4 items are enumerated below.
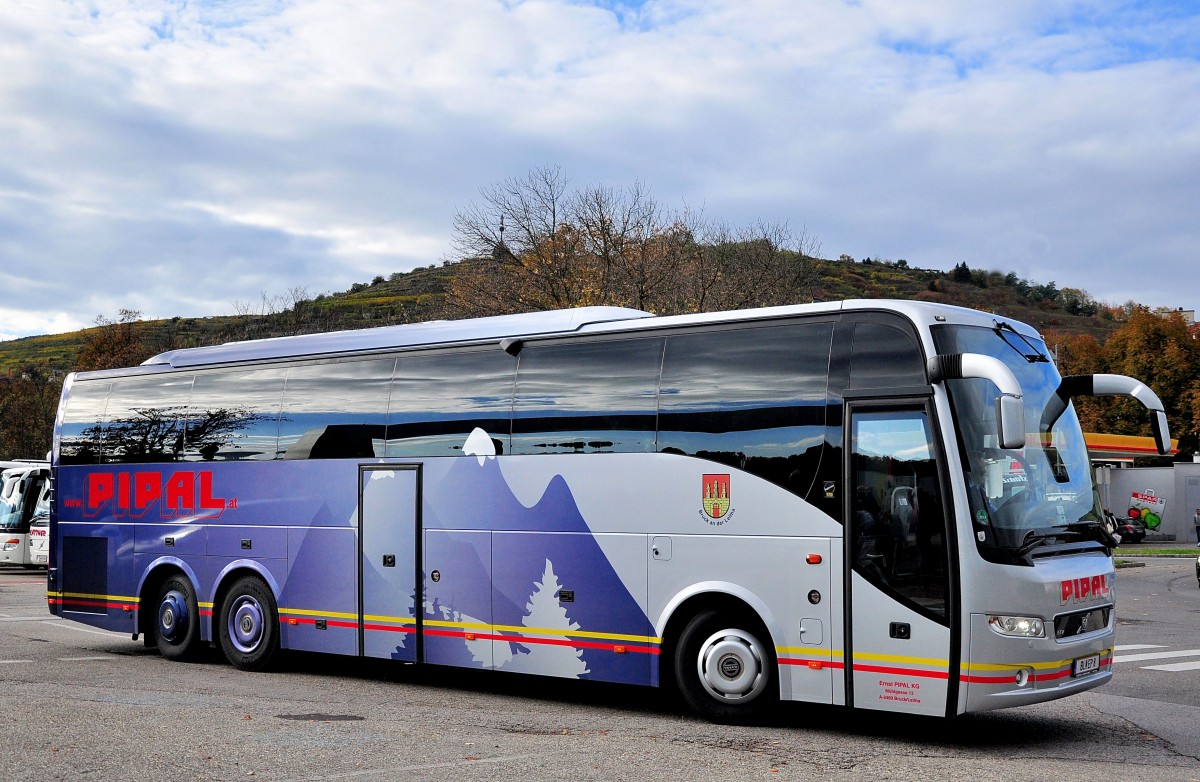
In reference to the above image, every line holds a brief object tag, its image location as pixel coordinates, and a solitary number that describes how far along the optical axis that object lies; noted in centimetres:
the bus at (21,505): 3306
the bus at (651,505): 891
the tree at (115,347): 6969
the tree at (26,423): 7356
